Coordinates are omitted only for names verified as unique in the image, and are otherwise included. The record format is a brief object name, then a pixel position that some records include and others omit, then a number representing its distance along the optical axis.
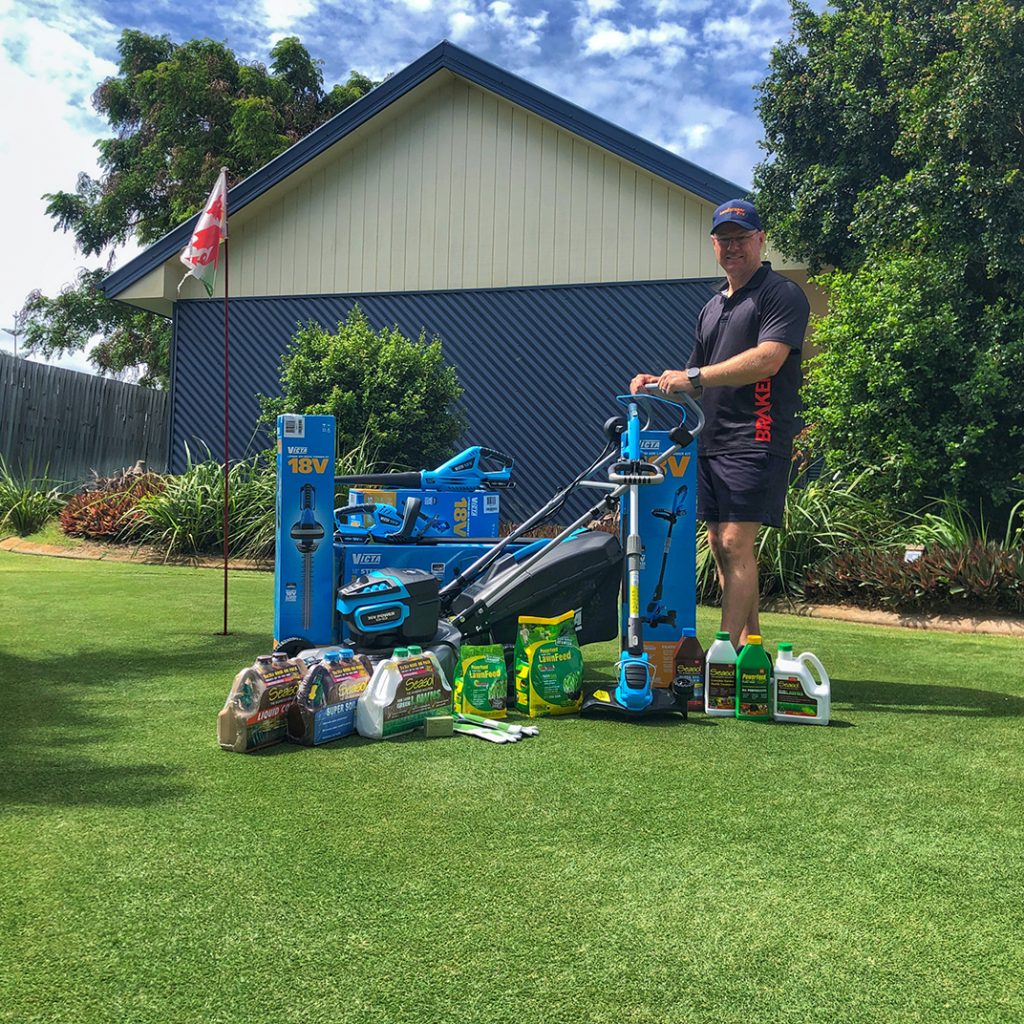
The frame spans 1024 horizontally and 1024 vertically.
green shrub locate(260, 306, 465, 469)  10.34
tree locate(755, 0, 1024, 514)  8.55
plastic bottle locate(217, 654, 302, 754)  3.07
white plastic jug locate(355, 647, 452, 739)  3.33
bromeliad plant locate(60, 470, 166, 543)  10.52
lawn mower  3.78
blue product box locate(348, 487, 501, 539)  5.29
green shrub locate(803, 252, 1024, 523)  8.45
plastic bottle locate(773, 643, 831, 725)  3.63
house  12.27
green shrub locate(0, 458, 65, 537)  11.76
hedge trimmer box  4.32
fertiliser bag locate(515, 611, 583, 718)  3.70
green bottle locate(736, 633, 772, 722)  3.70
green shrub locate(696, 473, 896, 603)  7.86
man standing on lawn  3.98
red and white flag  5.84
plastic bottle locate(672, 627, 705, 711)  3.94
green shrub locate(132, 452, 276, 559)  9.95
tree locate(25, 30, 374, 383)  21.36
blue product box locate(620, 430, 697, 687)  4.19
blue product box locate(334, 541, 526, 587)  4.57
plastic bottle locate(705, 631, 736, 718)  3.78
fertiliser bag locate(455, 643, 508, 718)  3.64
